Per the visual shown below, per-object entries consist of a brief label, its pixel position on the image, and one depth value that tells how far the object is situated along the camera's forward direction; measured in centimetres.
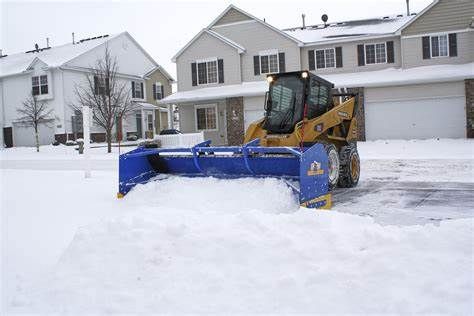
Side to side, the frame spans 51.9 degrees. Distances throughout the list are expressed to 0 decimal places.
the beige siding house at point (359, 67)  2464
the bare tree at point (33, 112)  3412
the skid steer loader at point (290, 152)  798
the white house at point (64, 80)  3550
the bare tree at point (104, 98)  2775
